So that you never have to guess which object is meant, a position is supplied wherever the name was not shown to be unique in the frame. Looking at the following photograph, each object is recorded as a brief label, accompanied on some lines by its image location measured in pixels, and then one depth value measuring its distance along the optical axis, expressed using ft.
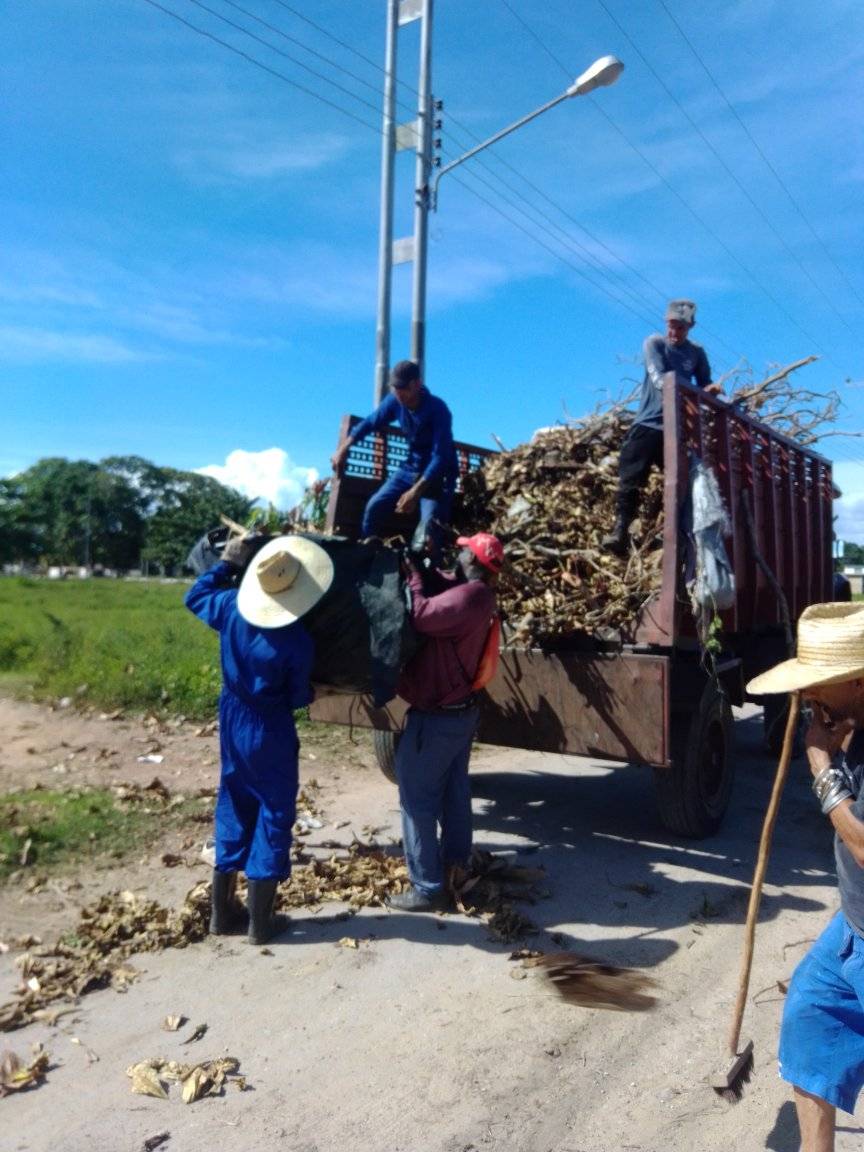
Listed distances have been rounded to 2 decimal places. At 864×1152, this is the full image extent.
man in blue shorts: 7.39
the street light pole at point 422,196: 32.53
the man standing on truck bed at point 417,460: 18.93
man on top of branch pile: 18.79
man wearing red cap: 14.71
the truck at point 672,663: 16.24
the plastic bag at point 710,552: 16.31
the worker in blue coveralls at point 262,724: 13.44
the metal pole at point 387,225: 32.19
